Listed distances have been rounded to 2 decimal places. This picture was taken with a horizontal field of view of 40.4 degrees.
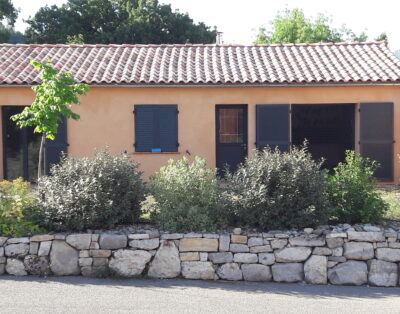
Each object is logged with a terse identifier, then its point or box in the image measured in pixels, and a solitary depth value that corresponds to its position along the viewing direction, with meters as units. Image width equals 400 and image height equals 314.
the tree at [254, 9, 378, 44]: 33.38
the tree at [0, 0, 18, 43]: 28.18
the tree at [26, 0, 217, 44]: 28.00
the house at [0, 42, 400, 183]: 11.95
